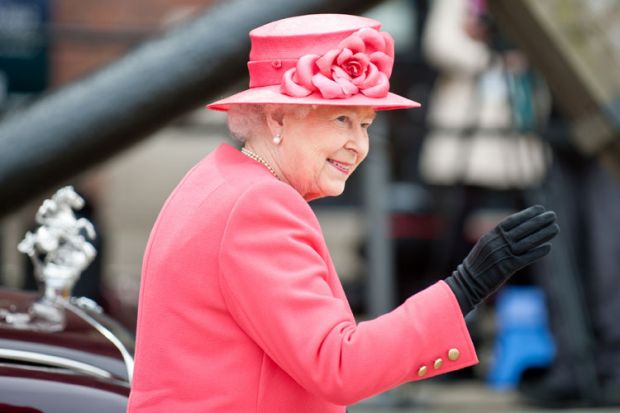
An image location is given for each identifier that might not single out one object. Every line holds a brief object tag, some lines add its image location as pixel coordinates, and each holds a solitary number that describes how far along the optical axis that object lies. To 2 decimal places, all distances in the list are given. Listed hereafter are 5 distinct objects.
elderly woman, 4.21
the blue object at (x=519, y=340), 11.97
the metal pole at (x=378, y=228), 11.70
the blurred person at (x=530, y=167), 11.31
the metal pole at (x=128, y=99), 6.96
